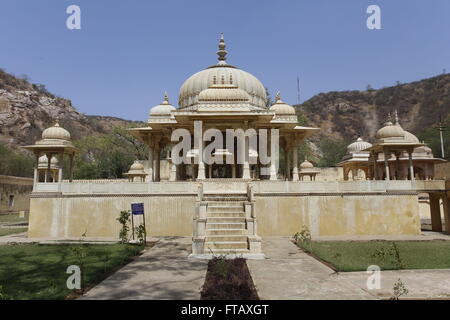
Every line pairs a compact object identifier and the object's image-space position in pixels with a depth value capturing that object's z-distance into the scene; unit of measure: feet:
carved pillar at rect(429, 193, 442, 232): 68.39
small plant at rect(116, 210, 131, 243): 48.21
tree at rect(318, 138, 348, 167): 211.20
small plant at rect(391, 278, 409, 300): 21.67
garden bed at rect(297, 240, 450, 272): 32.73
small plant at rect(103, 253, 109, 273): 31.37
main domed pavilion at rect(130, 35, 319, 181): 62.13
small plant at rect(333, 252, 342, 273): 30.76
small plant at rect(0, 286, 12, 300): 19.28
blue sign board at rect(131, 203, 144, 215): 47.78
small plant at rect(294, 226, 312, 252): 44.55
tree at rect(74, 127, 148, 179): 165.40
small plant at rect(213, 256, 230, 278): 28.18
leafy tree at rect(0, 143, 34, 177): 157.28
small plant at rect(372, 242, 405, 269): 32.07
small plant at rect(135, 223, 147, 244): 48.26
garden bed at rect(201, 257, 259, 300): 22.24
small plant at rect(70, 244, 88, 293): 26.23
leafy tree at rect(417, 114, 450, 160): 202.96
